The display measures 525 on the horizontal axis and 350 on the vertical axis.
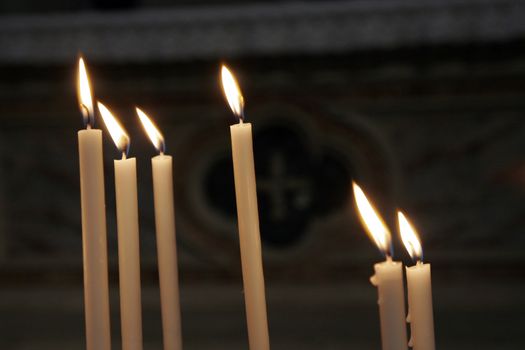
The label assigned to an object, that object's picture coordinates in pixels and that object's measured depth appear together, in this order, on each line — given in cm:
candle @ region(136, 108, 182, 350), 116
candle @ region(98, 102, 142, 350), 115
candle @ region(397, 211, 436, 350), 109
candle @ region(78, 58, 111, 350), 112
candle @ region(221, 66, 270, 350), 113
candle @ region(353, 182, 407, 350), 107
